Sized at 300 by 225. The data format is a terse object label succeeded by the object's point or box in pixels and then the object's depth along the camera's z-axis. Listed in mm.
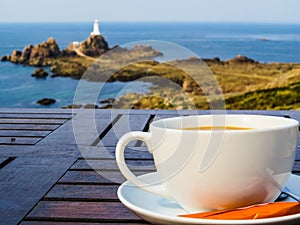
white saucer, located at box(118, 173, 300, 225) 501
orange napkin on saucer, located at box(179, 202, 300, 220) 510
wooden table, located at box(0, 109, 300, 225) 593
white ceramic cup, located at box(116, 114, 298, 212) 534
